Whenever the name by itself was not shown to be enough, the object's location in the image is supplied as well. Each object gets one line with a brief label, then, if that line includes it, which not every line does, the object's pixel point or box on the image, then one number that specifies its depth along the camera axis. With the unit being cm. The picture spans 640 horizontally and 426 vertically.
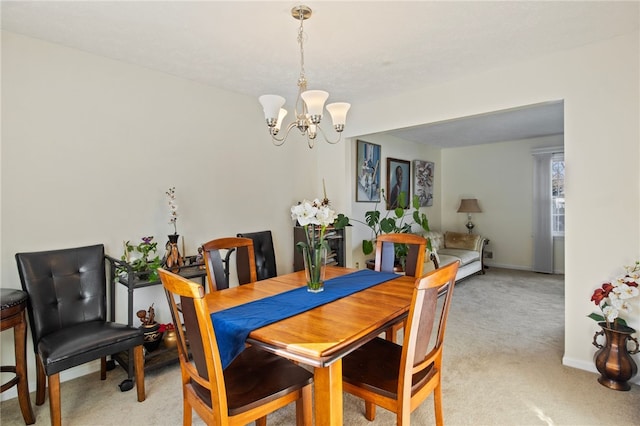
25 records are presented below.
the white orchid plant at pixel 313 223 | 190
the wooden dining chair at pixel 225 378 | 130
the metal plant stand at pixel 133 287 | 242
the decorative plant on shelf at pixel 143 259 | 254
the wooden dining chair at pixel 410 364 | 140
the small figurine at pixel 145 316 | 271
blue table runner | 144
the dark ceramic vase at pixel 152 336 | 267
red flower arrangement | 224
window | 575
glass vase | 198
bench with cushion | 517
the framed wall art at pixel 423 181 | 613
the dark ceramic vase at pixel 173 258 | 274
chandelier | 192
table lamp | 633
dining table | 129
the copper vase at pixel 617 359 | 227
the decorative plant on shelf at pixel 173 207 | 288
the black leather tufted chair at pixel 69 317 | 193
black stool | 192
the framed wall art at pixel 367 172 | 469
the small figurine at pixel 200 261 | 283
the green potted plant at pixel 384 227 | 450
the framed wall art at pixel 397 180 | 542
